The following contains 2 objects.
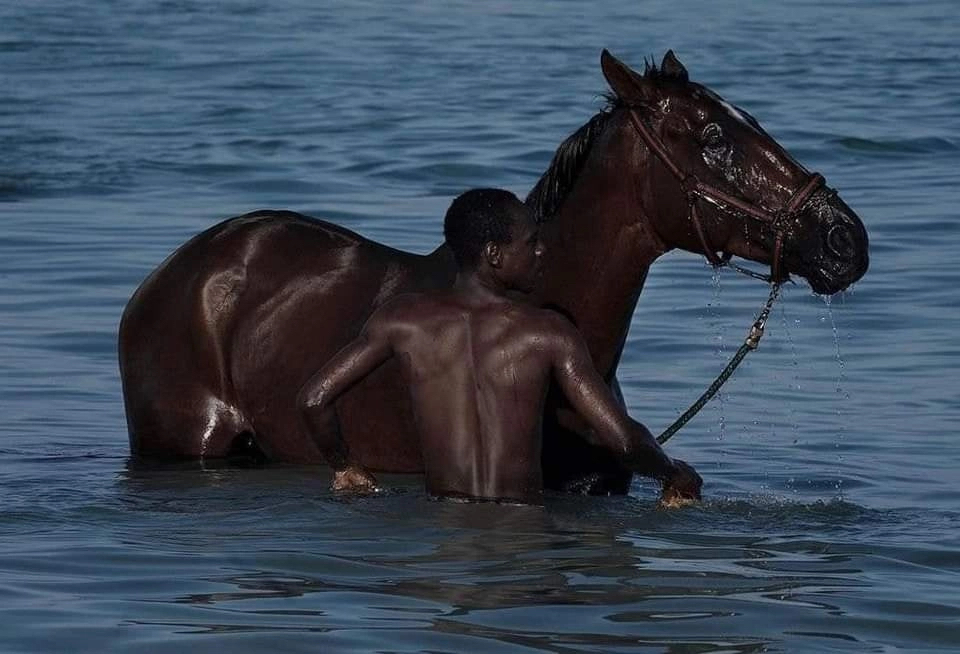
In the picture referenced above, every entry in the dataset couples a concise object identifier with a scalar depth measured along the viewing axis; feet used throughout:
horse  47.11
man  44.06
